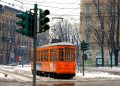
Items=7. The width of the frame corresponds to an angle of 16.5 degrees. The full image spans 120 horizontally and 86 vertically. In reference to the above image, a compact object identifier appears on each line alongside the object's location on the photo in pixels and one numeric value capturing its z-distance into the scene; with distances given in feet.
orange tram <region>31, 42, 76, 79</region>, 110.63
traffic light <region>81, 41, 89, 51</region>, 121.29
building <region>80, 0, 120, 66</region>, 308.56
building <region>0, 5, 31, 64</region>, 364.17
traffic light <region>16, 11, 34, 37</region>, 44.65
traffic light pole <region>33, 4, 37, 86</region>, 43.27
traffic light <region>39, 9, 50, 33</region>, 45.44
